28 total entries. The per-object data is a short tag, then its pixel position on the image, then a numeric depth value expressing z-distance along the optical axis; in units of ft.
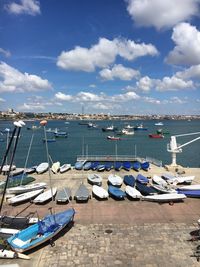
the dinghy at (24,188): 63.49
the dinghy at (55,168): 85.29
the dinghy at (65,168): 85.95
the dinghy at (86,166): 90.32
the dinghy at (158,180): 69.45
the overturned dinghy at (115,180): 69.28
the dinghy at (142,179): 70.97
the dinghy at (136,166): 89.76
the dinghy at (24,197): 56.90
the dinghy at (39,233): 38.28
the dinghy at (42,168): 85.07
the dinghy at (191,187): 63.19
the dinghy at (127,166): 90.71
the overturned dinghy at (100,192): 59.15
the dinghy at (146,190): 62.01
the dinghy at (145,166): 89.17
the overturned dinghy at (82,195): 57.64
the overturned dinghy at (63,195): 57.23
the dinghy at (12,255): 36.70
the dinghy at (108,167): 90.08
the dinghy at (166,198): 57.59
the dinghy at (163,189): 61.58
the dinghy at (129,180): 69.78
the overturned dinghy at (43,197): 56.89
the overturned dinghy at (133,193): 58.60
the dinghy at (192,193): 61.21
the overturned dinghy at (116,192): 59.04
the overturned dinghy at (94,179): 70.33
